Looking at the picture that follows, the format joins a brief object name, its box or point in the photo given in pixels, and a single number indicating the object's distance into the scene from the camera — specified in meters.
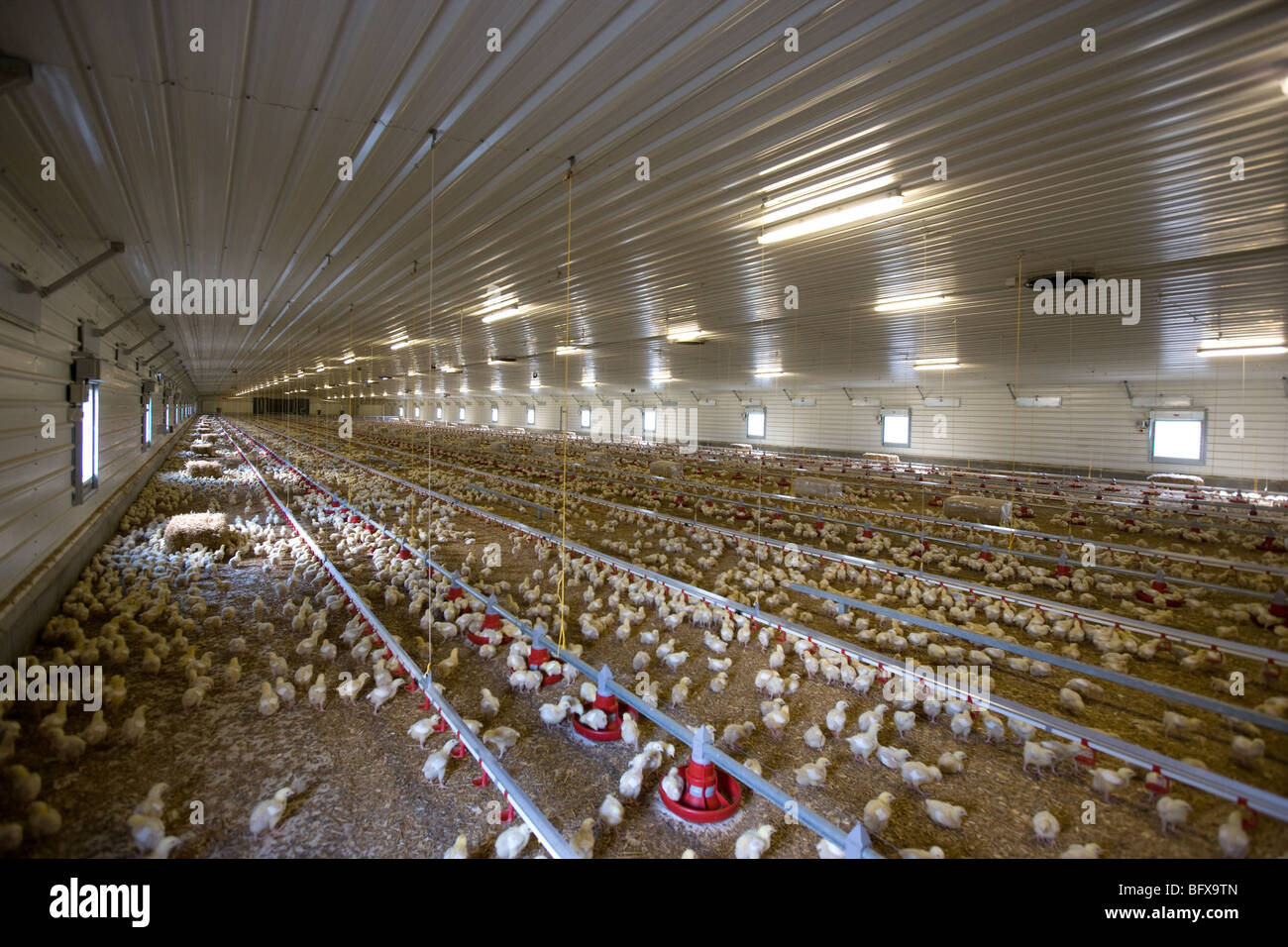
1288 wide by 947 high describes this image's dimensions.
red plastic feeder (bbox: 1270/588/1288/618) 5.65
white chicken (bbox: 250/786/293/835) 2.52
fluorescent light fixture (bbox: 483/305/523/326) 11.05
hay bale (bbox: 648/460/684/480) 16.11
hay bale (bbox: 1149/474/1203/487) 16.20
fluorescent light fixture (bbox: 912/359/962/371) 13.92
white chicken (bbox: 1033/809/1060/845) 2.58
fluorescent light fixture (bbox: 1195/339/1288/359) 10.72
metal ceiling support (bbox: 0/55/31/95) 3.07
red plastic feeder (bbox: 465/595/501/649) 4.77
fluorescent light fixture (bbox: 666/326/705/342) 12.68
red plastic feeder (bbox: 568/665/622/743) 3.36
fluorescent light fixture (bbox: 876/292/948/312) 8.82
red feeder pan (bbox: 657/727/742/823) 2.65
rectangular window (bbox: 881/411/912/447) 22.84
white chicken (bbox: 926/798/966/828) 2.63
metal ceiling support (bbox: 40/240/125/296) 5.35
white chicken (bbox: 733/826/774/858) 2.37
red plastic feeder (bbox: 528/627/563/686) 4.17
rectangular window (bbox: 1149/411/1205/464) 16.70
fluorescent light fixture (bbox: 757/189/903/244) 5.18
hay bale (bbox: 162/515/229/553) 7.84
